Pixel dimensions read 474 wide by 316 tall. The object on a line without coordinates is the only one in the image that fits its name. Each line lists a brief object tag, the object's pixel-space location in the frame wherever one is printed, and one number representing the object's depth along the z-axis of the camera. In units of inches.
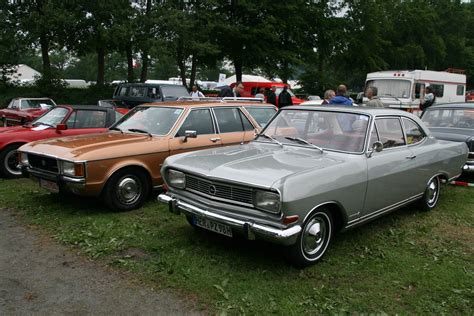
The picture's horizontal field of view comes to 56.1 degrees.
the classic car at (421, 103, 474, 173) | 320.8
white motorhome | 751.7
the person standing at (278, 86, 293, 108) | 586.2
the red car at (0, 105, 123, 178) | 324.0
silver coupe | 163.3
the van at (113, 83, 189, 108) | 638.9
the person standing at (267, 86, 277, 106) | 636.1
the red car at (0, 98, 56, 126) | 584.1
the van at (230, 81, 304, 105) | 1076.9
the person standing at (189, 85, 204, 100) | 568.9
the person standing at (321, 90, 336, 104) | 393.2
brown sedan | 235.0
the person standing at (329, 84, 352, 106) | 352.8
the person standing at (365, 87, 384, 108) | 351.9
